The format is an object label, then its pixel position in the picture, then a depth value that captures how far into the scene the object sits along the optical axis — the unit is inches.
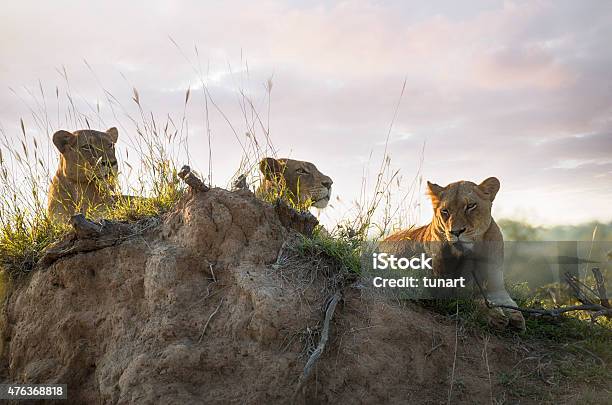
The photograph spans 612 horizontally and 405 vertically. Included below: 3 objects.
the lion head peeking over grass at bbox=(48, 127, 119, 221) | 292.0
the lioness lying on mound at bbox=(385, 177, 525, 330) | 199.3
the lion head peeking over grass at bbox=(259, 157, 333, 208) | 295.6
